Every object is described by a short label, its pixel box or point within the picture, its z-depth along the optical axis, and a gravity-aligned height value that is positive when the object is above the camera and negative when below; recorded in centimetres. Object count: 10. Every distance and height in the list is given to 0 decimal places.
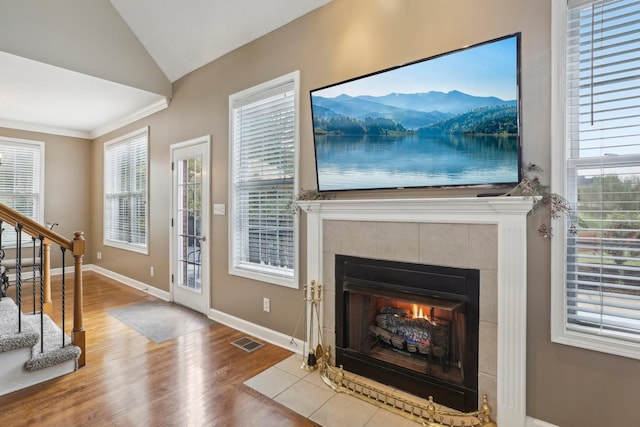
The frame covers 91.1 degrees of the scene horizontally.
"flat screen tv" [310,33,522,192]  177 +58
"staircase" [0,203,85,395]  222 -101
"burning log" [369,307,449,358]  212 -87
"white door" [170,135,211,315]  371 -15
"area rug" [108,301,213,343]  320 -121
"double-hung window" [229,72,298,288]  290 +31
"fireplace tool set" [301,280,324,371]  251 -93
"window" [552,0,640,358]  155 +18
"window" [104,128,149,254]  490 +35
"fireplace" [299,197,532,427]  174 -25
